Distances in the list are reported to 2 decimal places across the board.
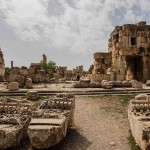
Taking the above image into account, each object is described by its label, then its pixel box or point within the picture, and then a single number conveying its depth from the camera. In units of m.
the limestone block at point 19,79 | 11.08
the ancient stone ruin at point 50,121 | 3.34
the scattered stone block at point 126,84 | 10.49
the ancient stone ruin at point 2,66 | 14.88
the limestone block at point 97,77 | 12.90
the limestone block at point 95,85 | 10.15
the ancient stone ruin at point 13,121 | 3.53
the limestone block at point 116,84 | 10.40
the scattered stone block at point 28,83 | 10.37
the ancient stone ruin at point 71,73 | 25.16
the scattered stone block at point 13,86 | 9.25
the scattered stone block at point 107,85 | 9.65
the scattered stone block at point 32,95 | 7.56
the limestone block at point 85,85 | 10.18
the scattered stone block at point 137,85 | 9.99
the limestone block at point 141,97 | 5.38
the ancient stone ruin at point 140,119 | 3.38
